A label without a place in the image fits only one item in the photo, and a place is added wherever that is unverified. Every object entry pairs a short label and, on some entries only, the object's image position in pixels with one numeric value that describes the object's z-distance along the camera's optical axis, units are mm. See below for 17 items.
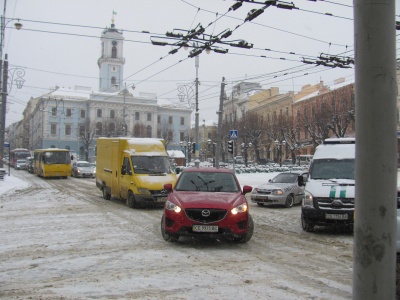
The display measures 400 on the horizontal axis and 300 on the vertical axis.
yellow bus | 34375
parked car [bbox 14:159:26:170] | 54500
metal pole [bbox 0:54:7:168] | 24472
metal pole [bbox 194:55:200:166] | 23378
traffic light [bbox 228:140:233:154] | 21825
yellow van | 14188
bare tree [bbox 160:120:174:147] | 85975
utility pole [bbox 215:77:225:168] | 24684
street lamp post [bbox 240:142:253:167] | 57281
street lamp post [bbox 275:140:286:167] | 51706
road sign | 21859
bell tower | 90750
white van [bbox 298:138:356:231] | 9539
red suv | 7957
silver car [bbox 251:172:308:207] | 16172
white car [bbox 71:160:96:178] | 37250
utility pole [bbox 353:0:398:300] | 2857
